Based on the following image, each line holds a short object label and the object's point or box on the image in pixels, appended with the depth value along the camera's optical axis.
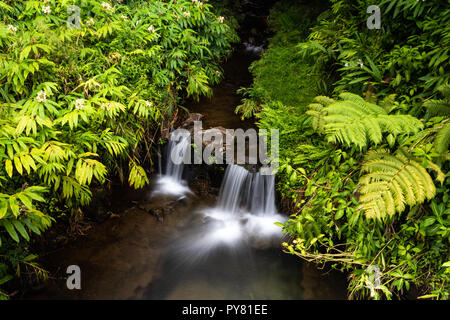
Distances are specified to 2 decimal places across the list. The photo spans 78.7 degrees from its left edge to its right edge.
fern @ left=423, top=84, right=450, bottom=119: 2.66
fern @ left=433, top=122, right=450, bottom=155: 2.42
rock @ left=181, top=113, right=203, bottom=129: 5.79
